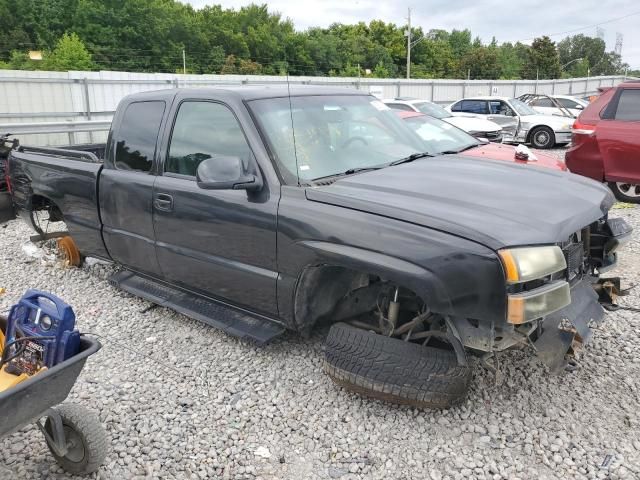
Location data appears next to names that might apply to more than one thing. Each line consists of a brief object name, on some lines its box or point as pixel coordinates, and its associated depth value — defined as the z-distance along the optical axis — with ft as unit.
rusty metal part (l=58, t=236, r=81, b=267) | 18.54
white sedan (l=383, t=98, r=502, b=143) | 43.11
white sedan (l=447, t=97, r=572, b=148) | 50.52
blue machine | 8.10
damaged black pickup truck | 8.66
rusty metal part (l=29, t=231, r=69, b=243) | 19.04
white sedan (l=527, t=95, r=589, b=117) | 59.72
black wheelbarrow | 7.16
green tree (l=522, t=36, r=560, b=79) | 240.32
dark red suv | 25.49
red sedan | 22.99
